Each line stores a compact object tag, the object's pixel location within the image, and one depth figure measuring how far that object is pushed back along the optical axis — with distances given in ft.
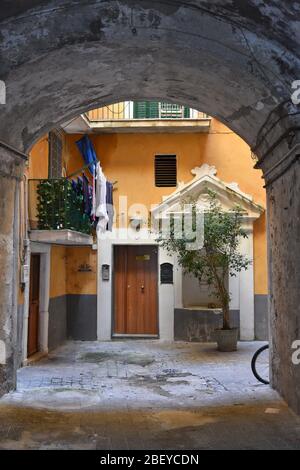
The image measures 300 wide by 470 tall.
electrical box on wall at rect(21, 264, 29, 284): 31.53
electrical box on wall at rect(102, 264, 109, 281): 44.55
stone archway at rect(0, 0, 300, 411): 15.17
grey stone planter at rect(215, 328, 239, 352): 37.47
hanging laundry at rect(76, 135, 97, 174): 42.70
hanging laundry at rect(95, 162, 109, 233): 37.96
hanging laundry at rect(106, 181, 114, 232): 41.65
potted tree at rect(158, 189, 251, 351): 37.04
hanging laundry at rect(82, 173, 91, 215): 37.17
